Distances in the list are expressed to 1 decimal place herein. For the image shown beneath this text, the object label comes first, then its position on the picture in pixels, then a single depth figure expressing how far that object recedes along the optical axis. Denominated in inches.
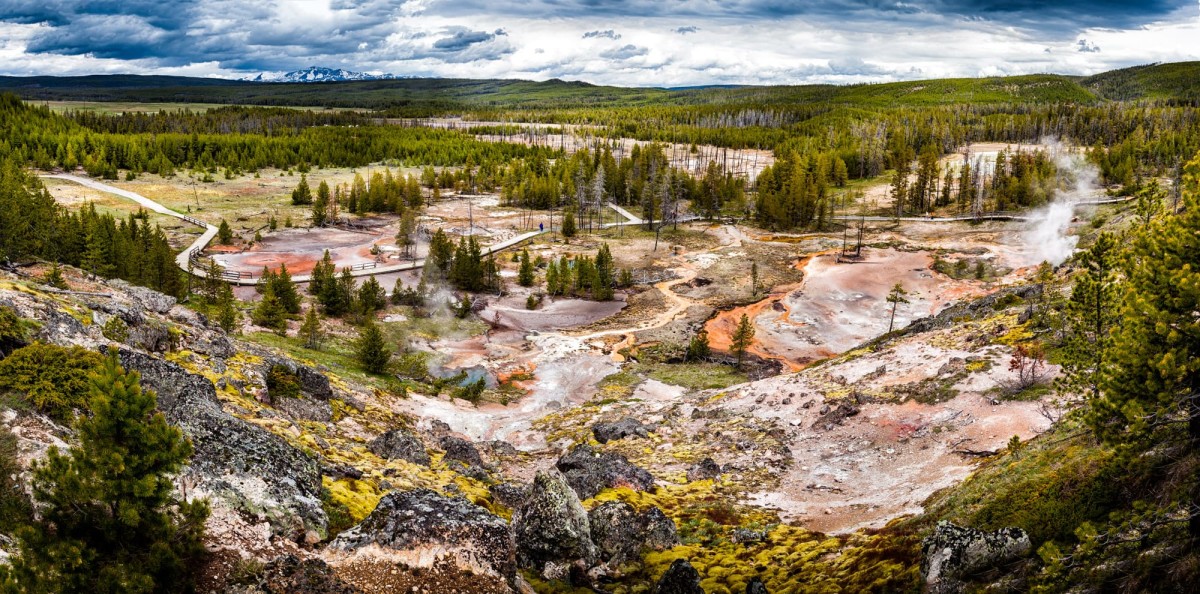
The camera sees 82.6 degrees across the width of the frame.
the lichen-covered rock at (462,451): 1178.6
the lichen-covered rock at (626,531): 834.8
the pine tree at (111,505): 420.8
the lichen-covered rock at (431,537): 608.4
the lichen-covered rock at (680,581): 700.0
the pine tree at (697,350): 2511.1
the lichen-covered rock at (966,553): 588.7
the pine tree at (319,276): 2969.2
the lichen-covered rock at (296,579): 524.7
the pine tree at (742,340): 2444.6
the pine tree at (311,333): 2111.2
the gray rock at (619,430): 1492.4
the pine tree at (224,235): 3981.3
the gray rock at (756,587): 701.3
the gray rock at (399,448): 1069.8
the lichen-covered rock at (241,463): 619.5
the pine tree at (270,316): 2320.4
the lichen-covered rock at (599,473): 1092.9
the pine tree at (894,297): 2699.3
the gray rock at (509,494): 956.3
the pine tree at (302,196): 5374.0
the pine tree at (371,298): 2775.3
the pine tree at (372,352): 1873.8
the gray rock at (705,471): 1208.5
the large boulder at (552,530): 767.7
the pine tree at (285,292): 2719.0
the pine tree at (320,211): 4758.9
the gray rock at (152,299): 1424.7
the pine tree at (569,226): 4665.4
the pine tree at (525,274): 3553.2
